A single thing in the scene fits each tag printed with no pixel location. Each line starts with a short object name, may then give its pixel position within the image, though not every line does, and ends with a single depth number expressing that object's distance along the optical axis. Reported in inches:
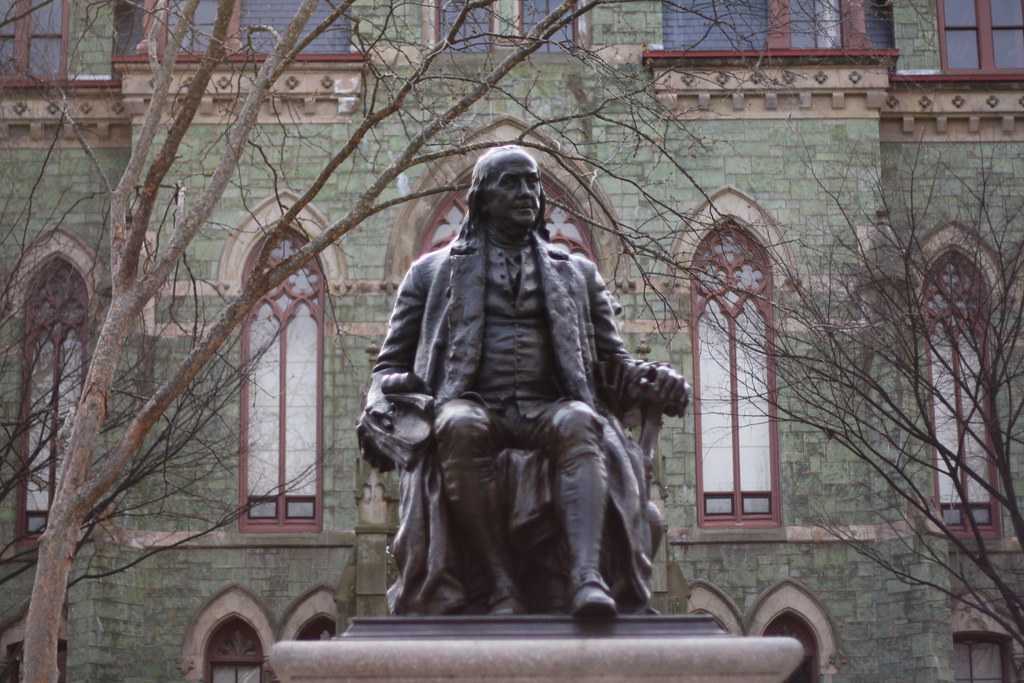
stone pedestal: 279.7
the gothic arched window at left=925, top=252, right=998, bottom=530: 719.7
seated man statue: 309.0
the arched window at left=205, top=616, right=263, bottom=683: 899.4
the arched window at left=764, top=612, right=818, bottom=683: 906.1
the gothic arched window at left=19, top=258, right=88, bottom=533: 750.5
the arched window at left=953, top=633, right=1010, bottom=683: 938.1
